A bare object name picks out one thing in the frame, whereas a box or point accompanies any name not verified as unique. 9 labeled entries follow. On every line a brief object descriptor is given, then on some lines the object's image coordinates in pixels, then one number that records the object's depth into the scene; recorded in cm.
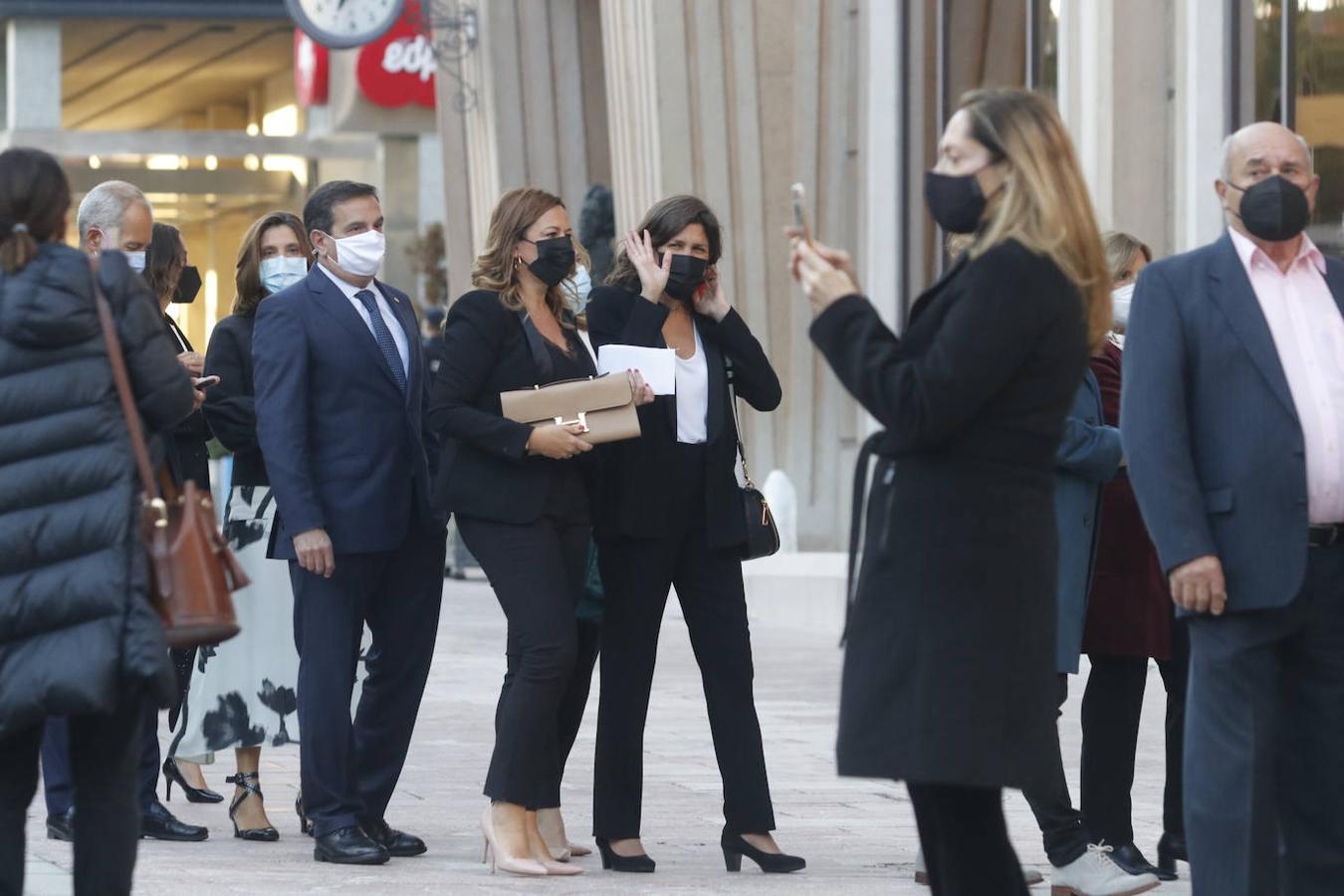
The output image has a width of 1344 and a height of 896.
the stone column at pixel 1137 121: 2711
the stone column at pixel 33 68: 8144
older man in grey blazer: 1084
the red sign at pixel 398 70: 7025
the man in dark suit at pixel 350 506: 1429
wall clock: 5237
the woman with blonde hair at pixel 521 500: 1376
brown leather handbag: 995
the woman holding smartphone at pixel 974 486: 903
